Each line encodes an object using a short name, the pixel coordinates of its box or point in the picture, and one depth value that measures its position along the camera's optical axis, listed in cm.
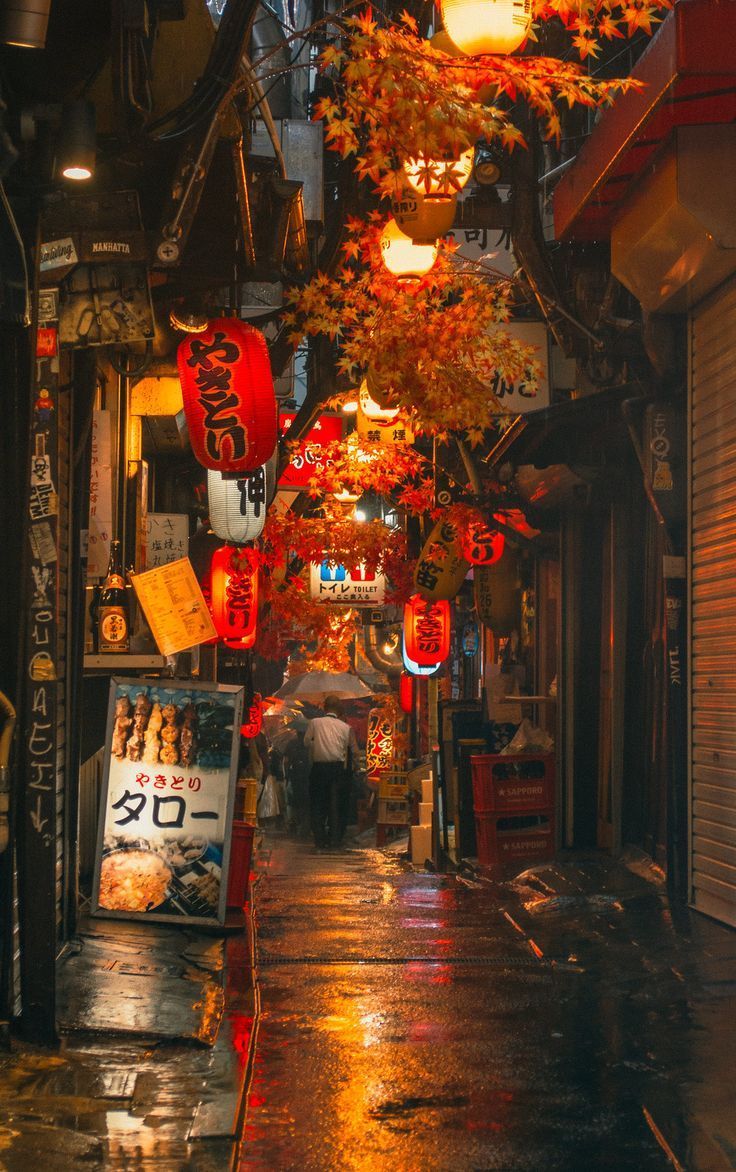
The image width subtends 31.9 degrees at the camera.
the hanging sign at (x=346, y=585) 2488
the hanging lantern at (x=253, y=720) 2395
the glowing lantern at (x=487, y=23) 823
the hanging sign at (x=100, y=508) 1202
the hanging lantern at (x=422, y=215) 1046
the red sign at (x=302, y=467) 2288
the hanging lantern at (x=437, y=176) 892
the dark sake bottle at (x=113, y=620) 1185
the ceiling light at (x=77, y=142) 745
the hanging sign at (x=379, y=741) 3055
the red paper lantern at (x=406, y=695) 3194
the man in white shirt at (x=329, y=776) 2464
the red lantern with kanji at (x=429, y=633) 2202
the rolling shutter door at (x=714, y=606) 1099
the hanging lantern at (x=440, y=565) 1950
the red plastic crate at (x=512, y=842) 1725
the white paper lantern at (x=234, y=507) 1540
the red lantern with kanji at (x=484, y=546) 2020
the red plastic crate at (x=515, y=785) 1714
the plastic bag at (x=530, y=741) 1828
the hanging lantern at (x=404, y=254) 1278
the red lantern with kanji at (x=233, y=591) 1962
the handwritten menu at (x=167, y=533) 1652
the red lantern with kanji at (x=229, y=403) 1172
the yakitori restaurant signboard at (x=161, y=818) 1125
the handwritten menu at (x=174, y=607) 1196
